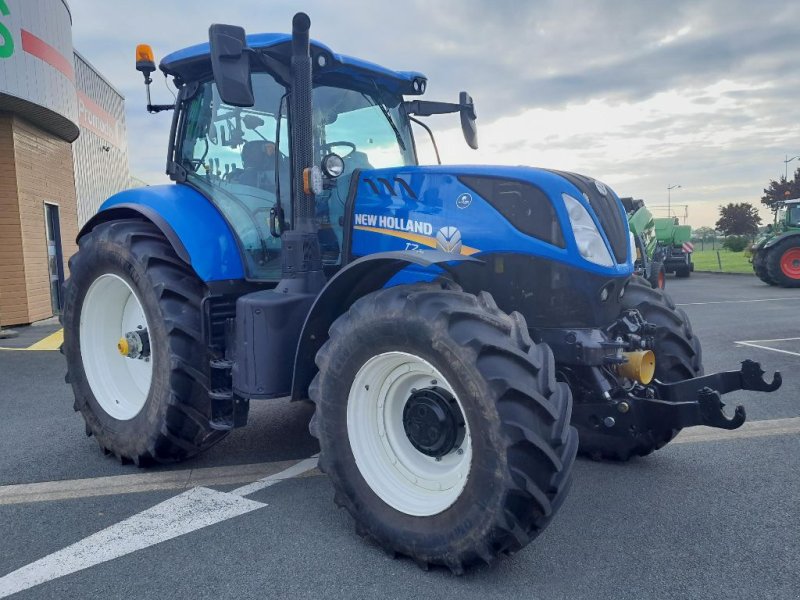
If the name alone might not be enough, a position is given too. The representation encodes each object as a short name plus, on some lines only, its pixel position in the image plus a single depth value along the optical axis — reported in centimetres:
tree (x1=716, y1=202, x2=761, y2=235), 5066
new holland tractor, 267
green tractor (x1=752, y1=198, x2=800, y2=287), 1795
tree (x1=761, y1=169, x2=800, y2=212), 4422
